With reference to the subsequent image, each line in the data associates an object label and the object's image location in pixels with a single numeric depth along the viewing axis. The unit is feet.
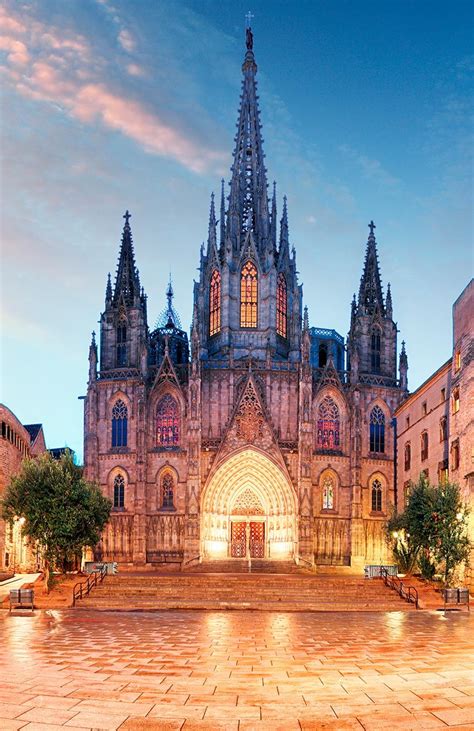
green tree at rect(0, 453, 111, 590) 115.55
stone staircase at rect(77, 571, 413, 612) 104.94
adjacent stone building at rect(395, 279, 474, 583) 122.83
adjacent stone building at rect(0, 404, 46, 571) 156.56
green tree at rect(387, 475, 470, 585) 113.29
